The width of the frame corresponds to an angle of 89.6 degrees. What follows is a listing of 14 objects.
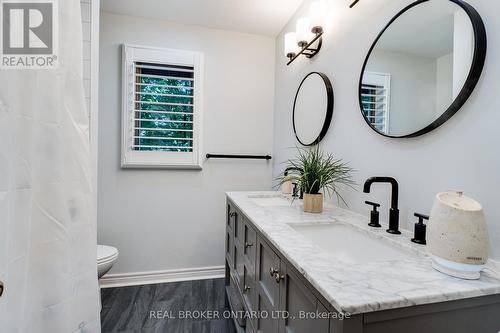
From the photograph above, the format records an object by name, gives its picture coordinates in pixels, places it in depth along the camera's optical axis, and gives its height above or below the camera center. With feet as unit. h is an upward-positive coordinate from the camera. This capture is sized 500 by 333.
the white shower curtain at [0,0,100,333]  1.97 -0.37
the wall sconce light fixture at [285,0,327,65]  5.29 +2.89
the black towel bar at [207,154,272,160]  7.72 +0.13
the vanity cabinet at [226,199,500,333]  1.81 -1.23
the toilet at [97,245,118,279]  5.41 -2.21
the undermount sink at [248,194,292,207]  5.22 -0.88
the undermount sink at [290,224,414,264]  3.04 -1.08
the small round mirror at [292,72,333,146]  5.14 +1.20
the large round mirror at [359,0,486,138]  2.62 +1.19
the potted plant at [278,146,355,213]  4.26 -0.30
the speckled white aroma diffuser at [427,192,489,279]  1.98 -0.58
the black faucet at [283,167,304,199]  4.65 -0.59
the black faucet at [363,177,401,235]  3.15 -0.51
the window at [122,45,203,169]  7.09 +1.48
